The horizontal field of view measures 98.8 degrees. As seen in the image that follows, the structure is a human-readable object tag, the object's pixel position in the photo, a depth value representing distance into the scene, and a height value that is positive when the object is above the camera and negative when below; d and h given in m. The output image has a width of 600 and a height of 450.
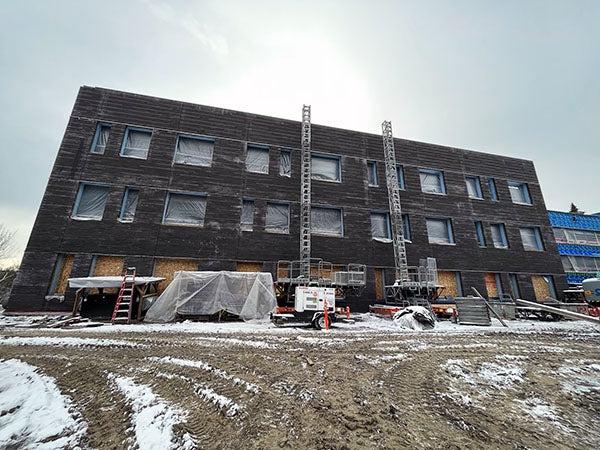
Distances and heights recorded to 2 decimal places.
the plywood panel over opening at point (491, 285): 18.86 +0.76
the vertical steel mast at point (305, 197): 15.13 +6.10
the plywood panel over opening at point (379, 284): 16.85 +0.66
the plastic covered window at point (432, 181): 20.67 +9.00
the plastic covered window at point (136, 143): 16.03 +9.10
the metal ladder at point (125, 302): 10.67 -0.47
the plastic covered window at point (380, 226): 18.31 +4.74
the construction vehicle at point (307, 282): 11.31 +0.59
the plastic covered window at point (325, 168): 18.91 +9.11
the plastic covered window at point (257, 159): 17.80 +9.06
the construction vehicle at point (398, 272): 14.95 +1.38
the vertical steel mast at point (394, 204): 16.88 +6.21
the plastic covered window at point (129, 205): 14.80 +4.90
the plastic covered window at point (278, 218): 16.72 +4.78
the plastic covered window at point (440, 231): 19.33 +4.73
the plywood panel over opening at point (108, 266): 13.59 +1.29
